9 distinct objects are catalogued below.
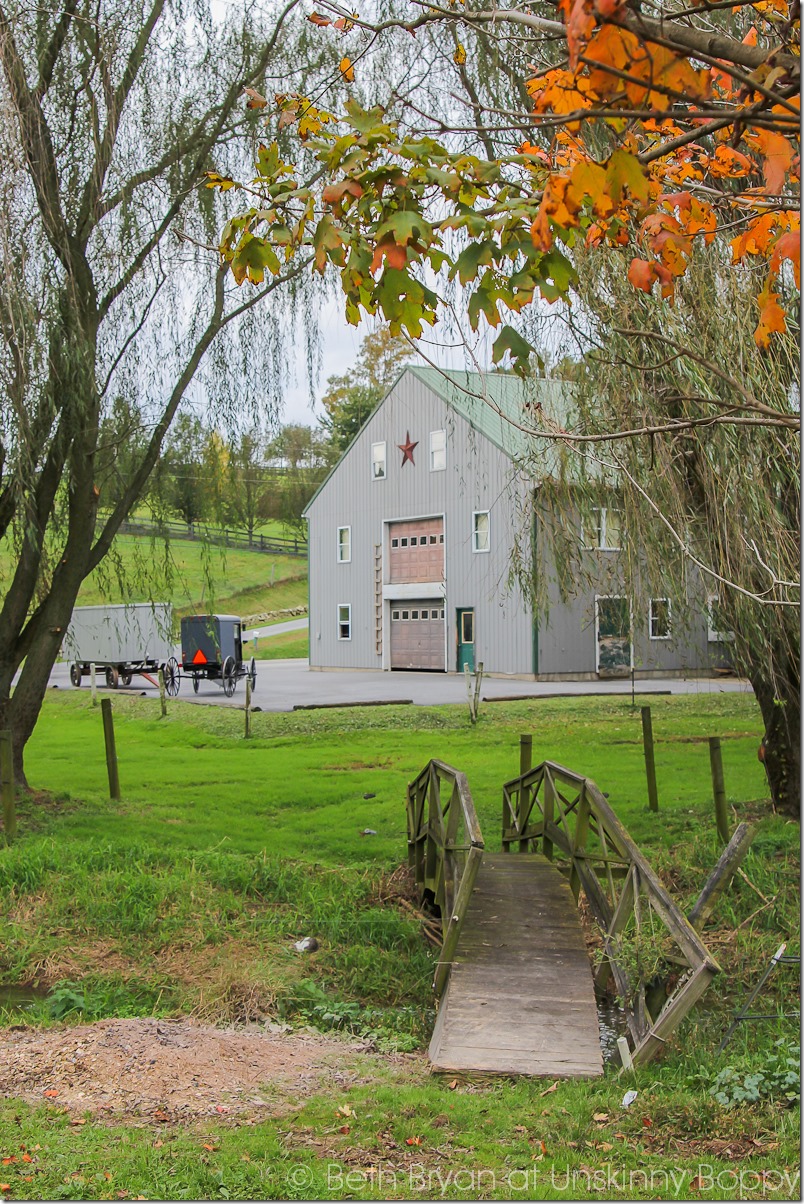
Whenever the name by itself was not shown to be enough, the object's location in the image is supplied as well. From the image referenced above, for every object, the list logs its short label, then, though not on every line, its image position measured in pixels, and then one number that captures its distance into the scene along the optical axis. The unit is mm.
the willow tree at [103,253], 9273
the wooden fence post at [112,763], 12438
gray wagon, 30031
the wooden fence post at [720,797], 10648
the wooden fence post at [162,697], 21745
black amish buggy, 27000
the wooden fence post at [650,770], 12531
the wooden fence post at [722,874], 6227
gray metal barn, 29688
